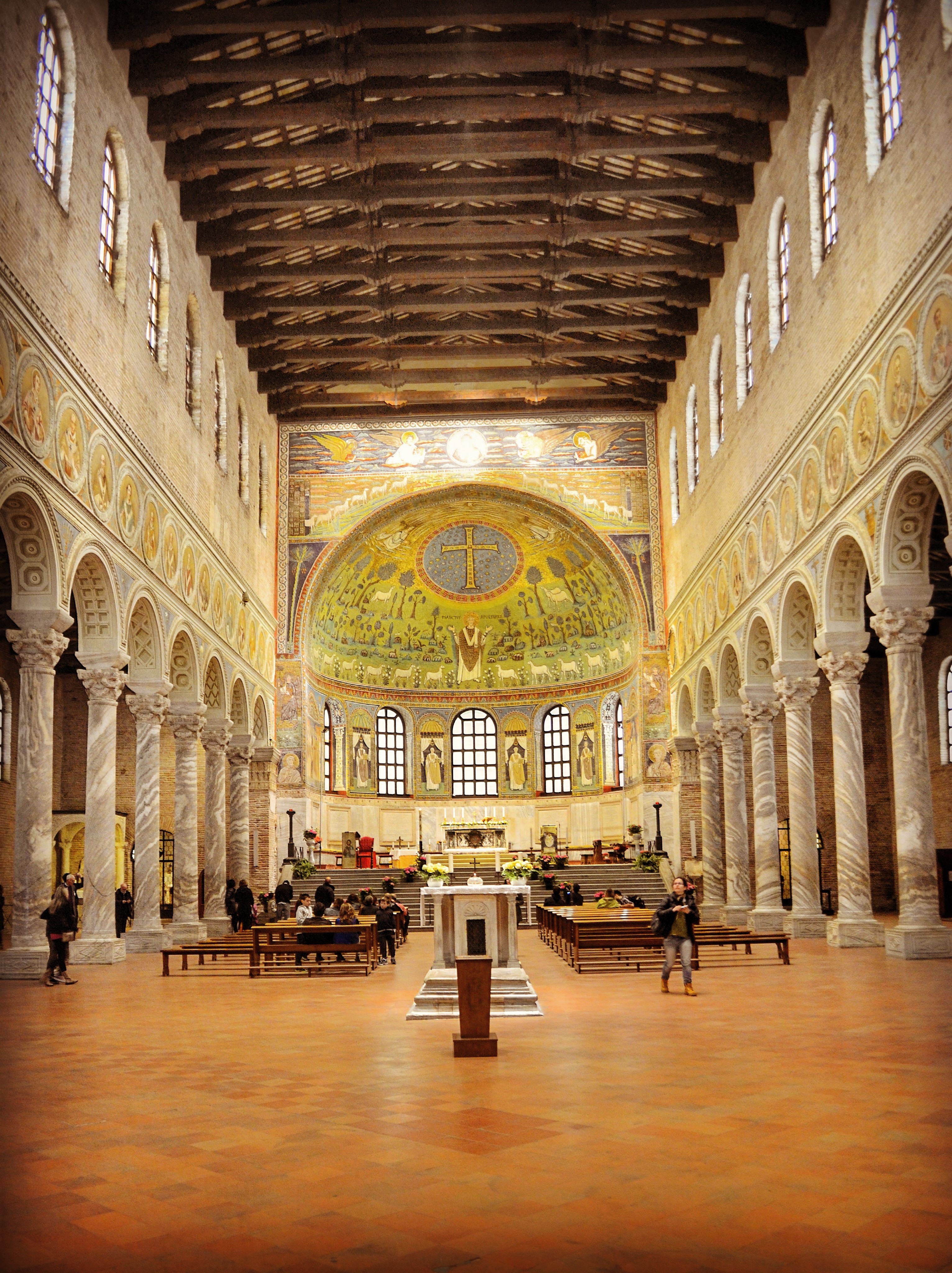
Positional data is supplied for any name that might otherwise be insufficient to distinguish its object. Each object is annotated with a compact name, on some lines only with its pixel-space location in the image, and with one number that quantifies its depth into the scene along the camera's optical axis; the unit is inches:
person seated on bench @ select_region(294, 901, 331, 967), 824.9
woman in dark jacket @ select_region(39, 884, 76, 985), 706.8
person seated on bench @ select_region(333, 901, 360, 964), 820.6
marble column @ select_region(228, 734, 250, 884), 1382.9
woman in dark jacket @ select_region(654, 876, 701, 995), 631.8
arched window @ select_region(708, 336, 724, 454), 1255.5
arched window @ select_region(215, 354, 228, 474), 1242.0
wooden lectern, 404.8
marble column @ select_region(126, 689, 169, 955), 961.5
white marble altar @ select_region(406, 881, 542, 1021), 553.0
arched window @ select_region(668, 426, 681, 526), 1496.1
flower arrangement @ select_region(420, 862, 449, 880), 1015.0
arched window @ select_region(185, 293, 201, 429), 1112.8
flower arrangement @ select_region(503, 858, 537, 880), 1226.0
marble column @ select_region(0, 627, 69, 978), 723.4
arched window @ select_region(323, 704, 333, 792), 1750.7
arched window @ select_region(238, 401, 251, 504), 1363.2
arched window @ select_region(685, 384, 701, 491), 1385.3
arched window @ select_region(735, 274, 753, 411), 1120.2
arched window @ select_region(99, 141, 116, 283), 852.6
